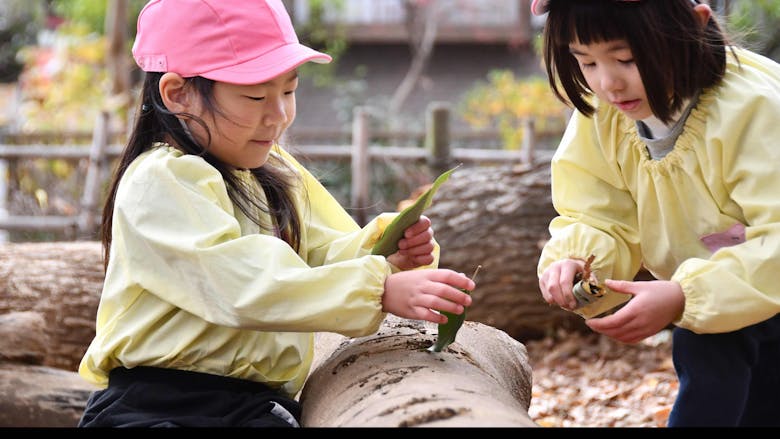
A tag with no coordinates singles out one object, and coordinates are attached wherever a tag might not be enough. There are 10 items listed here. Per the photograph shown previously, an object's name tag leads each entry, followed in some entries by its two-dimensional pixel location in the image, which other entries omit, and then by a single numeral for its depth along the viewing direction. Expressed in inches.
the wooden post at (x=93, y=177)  367.9
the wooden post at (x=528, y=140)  309.9
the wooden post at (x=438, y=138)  325.4
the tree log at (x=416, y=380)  74.7
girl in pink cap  85.7
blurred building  591.8
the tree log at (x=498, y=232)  217.8
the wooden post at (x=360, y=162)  353.7
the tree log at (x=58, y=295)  184.9
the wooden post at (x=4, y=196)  397.7
